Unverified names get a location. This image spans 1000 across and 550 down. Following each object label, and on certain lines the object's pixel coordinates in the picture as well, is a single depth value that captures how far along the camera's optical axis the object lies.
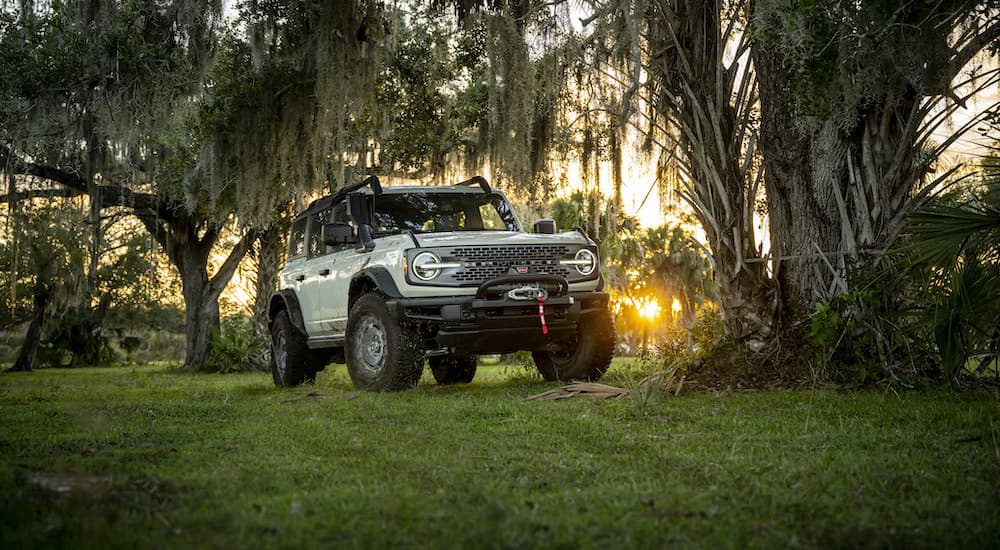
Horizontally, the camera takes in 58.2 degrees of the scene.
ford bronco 9.00
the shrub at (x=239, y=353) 20.78
